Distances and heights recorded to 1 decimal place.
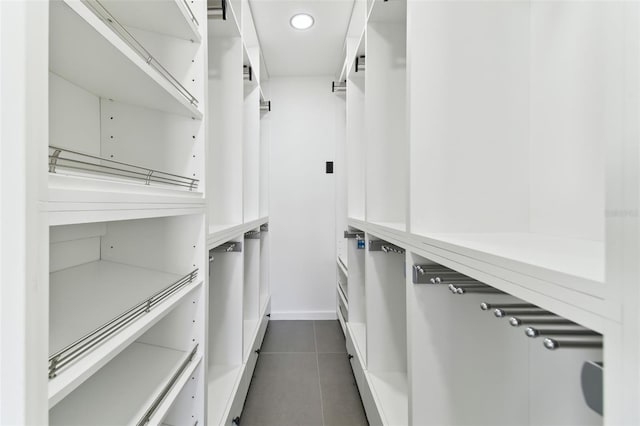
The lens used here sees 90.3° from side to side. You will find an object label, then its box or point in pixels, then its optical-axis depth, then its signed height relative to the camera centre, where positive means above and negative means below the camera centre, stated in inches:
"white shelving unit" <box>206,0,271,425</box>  66.9 +3.9
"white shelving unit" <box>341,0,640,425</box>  31.9 +3.8
